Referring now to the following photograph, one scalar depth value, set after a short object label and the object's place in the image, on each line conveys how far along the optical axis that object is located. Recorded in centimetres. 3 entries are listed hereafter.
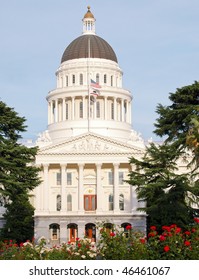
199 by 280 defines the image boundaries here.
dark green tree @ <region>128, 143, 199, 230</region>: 6162
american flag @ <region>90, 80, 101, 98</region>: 11094
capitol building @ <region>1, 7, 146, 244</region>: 10169
